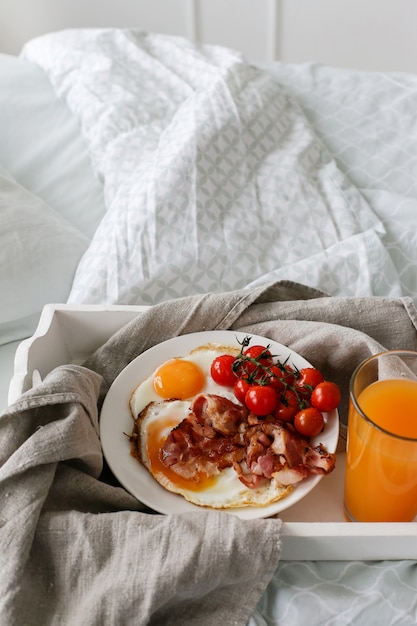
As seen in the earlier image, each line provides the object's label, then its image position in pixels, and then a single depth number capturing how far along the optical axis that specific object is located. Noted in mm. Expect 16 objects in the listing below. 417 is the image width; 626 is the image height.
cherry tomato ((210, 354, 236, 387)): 993
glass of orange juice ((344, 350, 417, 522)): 787
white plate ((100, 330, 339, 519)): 850
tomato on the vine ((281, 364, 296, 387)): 976
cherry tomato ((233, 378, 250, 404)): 954
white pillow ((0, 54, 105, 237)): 1595
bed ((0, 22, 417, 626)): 1300
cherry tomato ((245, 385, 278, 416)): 917
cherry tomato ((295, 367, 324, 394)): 951
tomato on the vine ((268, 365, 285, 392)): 955
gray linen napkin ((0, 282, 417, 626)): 718
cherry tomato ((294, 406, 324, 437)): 906
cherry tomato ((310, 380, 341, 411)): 926
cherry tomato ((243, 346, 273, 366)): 995
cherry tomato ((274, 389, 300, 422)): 934
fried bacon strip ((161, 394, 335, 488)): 864
